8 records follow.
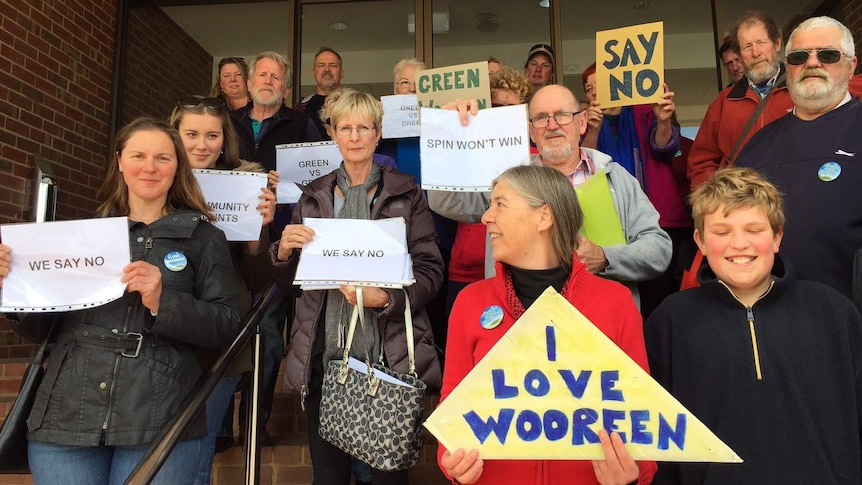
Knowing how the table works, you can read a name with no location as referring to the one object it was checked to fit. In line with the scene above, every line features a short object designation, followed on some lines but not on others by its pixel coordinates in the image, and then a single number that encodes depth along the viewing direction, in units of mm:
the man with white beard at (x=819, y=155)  2295
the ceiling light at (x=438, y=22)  6320
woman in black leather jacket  1911
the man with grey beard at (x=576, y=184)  2445
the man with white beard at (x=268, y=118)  3803
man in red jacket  3340
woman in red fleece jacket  1794
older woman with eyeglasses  2383
